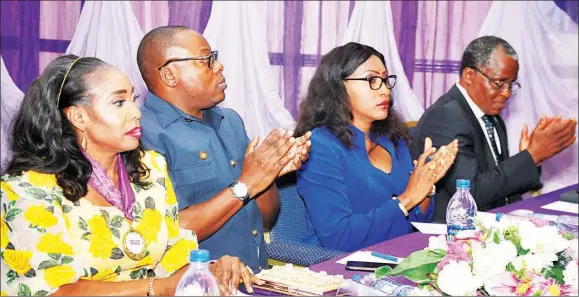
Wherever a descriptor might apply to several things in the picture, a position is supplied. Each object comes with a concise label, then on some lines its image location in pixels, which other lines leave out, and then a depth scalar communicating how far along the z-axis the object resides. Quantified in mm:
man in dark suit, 3590
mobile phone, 2201
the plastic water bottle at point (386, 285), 1855
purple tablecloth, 2220
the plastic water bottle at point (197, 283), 1651
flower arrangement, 1755
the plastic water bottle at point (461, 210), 2756
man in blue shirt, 2609
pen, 2325
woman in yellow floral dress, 1944
